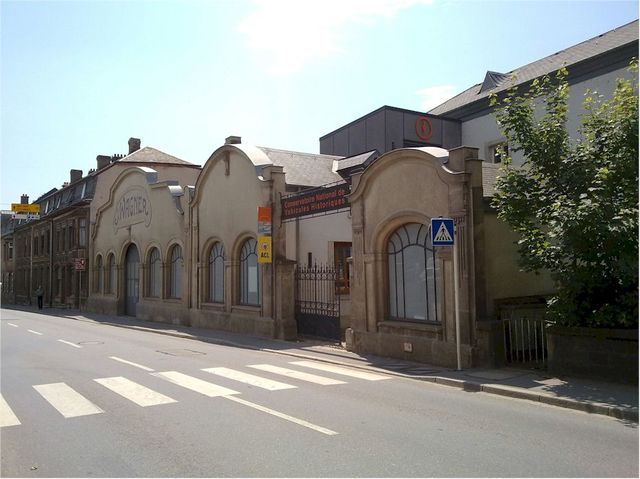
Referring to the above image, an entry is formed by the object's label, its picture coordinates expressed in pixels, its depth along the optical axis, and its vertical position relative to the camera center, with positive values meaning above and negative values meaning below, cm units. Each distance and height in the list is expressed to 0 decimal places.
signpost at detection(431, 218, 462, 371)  1058 +91
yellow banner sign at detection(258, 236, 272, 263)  1717 +120
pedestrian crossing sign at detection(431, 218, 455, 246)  1061 +104
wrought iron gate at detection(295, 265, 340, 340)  1639 -70
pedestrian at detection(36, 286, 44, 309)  4066 -45
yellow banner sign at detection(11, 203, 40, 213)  3628 +557
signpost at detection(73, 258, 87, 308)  3475 +166
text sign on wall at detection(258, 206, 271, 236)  1727 +202
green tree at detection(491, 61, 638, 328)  872 +146
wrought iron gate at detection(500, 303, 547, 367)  1111 -106
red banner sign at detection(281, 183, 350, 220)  1544 +253
